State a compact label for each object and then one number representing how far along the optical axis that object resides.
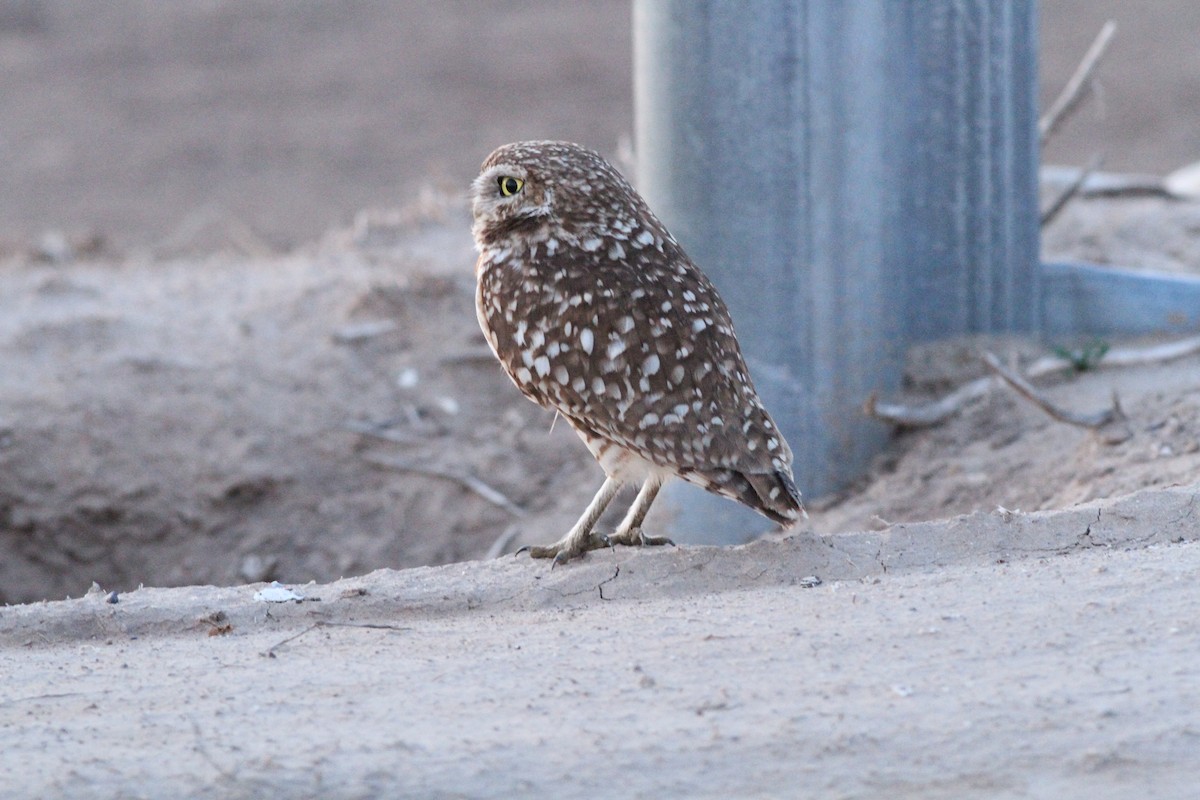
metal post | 11.23
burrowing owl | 8.62
